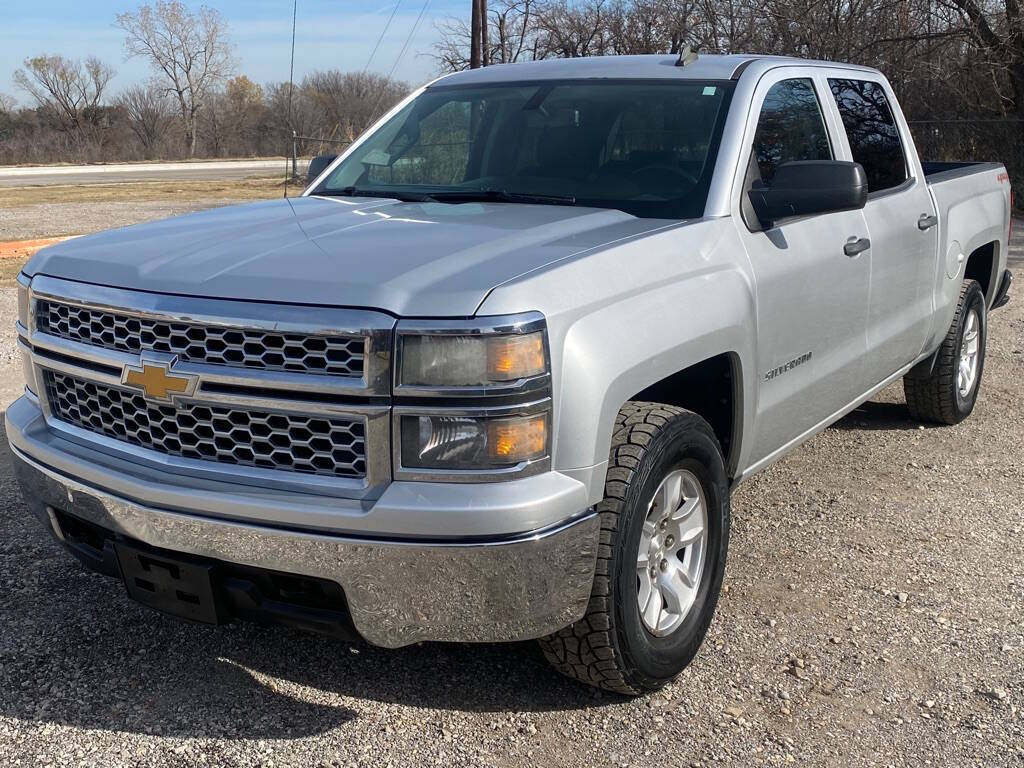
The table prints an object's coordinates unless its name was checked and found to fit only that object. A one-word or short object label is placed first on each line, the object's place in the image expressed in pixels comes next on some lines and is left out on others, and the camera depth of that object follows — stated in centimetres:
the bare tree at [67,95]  5841
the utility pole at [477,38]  2388
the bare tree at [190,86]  5444
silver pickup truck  250
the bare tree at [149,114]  5664
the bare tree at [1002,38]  1841
